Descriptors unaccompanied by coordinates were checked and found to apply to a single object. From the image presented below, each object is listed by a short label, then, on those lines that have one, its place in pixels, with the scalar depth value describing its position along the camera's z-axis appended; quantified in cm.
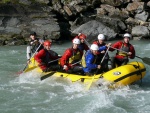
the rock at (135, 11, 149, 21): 2401
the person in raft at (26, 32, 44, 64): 1290
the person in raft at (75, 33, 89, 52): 1221
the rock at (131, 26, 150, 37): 2220
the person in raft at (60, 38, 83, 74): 1105
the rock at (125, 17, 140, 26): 2380
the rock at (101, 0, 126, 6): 2558
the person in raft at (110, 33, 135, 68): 1135
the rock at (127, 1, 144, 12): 2481
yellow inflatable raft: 1011
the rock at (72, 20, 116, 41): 2167
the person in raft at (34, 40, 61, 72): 1152
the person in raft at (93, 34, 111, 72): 1087
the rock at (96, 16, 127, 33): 2317
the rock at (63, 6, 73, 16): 2465
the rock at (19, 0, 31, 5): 2394
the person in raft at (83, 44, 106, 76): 1044
